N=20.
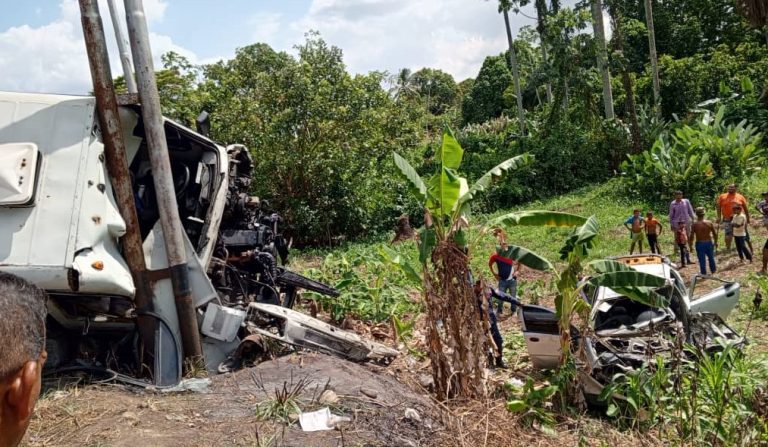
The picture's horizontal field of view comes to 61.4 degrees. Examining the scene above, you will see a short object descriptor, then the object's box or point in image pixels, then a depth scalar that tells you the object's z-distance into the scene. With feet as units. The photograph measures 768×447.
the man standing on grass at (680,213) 44.73
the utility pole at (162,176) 21.17
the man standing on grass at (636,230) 46.01
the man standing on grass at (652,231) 45.85
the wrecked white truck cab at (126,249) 18.47
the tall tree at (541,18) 91.94
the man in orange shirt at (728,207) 42.86
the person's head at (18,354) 5.33
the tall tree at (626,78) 75.62
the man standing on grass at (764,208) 42.96
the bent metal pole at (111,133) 20.39
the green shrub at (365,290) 33.53
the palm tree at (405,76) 187.02
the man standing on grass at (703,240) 40.98
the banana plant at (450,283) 22.12
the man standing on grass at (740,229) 42.01
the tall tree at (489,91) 143.13
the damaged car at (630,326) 22.72
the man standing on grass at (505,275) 35.05
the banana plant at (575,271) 21.97
